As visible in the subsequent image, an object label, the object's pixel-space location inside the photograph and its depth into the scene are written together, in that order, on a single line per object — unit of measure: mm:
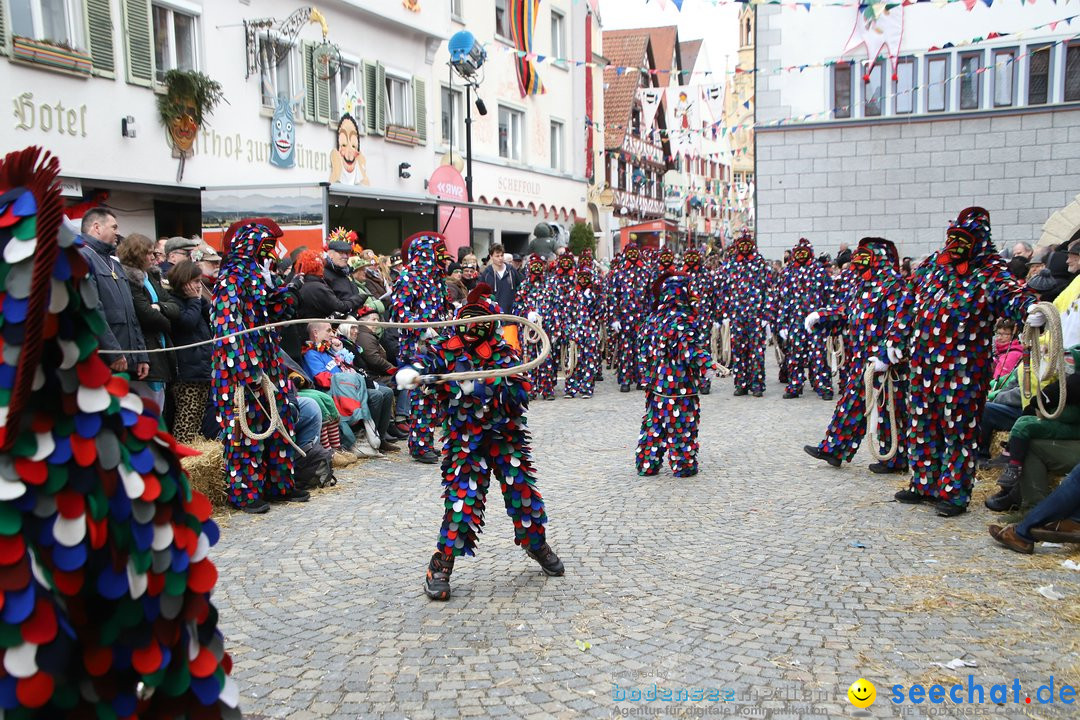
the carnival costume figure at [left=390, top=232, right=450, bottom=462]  8398
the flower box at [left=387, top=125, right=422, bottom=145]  19047
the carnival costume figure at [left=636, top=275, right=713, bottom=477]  7617
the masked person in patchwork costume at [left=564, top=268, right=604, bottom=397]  12885
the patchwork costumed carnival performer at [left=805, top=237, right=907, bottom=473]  7426
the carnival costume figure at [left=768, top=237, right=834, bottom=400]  12195
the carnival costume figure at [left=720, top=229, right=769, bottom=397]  12633
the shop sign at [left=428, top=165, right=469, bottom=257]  17578
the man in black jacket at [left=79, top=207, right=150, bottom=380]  5789
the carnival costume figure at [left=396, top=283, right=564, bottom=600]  4773
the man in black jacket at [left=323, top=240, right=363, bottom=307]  8727
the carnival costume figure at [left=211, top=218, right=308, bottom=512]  6453
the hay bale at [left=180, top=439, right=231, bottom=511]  6230
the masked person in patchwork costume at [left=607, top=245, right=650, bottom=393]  13602
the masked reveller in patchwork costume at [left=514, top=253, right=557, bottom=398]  12789
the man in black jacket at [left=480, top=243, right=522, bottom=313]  13414
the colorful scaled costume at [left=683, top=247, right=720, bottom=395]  12164
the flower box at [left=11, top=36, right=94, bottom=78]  10758
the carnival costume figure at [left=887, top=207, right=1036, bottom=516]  5941
